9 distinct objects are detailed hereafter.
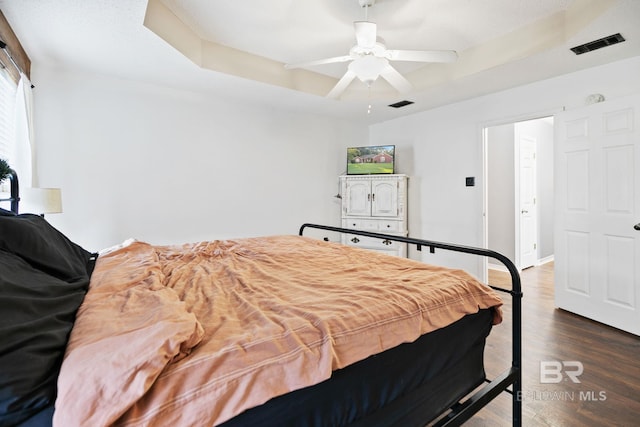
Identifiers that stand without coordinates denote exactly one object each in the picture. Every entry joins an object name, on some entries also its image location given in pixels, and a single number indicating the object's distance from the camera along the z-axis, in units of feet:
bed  2.10
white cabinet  13.75
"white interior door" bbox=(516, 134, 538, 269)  14.84
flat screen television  14.29
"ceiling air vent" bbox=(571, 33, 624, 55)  7.60
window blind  7.34
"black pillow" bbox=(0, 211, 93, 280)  3.57
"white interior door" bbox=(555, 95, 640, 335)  8.13
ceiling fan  6.93
